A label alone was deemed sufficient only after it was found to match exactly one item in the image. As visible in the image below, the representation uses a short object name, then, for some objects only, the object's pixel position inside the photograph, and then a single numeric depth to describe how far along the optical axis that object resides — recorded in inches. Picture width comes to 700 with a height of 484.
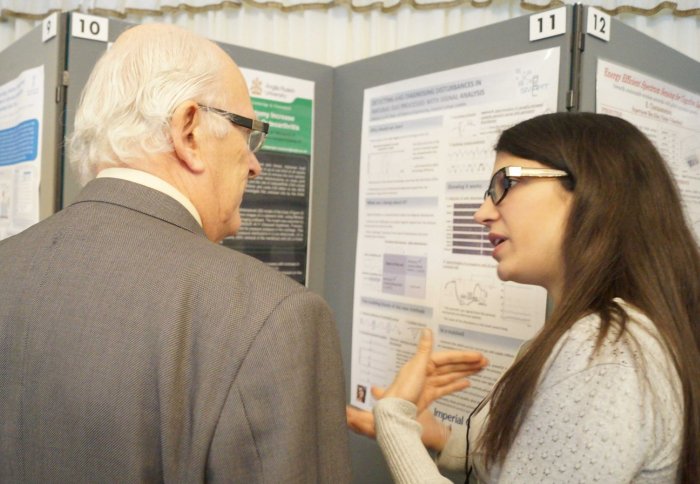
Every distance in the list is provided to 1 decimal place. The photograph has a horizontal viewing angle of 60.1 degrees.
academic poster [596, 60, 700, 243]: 49.3
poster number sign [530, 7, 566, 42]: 47.4
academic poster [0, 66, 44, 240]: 58.1
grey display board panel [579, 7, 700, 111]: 47.5
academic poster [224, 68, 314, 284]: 64.7
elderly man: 26.4
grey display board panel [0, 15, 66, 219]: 54.7
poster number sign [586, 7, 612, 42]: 46.9
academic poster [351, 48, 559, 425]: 51.6
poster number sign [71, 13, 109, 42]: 54.5
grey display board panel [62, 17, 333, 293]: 64.6
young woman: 29.4
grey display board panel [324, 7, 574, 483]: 59.9
